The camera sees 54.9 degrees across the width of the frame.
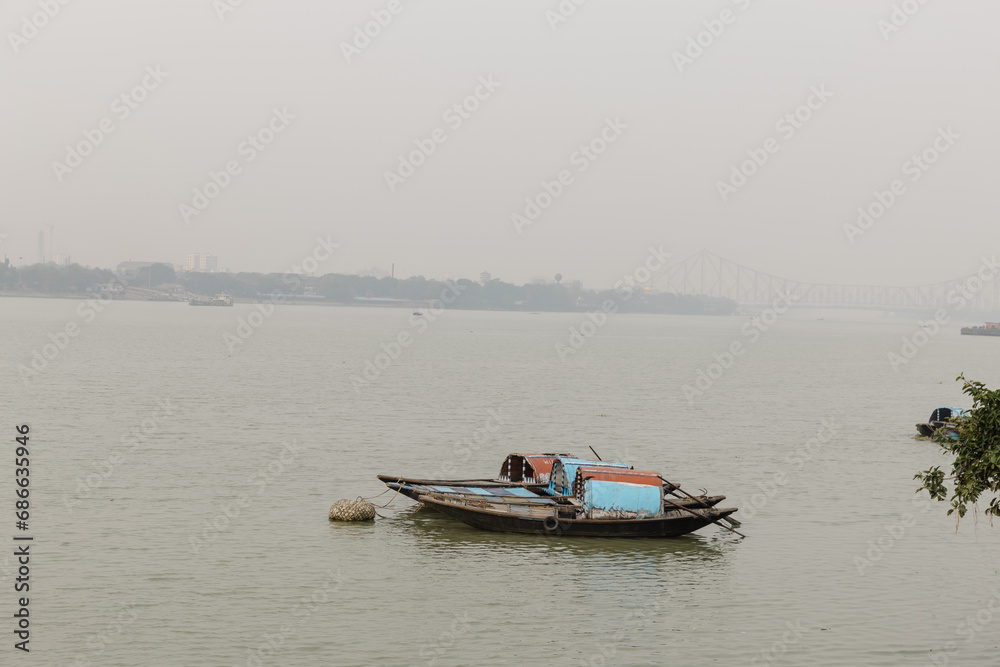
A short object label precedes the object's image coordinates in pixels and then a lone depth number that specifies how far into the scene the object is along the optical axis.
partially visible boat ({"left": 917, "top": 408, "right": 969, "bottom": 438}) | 44.22
